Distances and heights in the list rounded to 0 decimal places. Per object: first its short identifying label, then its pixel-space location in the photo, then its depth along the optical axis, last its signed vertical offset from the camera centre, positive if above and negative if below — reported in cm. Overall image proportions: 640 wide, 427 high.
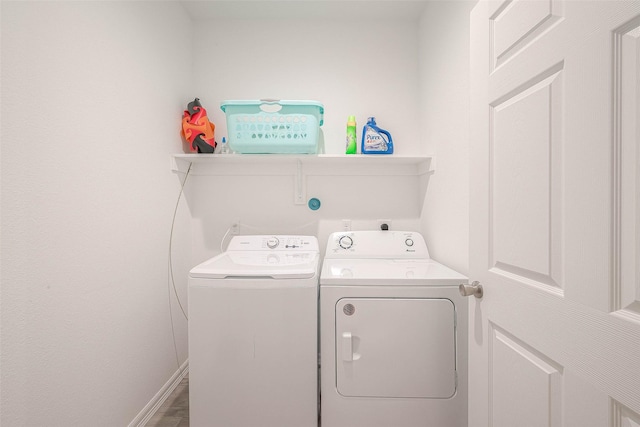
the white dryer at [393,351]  136 -68
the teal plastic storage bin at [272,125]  182 +57
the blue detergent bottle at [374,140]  203 +52
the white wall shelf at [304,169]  216 +34
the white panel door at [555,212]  53 +0
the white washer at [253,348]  137 -66
